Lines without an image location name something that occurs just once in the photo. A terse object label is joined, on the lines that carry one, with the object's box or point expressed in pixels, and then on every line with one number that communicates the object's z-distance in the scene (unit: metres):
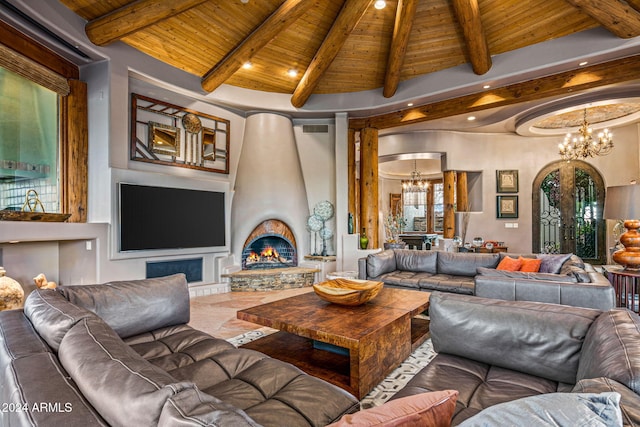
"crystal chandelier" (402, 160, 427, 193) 11.72
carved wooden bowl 2.83
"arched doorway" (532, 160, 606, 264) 7.58
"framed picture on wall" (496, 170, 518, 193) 8.37
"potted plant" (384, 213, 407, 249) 10.72
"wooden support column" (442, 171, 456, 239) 8.42
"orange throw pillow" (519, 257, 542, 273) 3.93
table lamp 3.42
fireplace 6.33
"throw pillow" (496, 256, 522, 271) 4.12
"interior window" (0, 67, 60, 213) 3.74
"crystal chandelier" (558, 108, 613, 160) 6.37
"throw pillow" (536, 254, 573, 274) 3.78
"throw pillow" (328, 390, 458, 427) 0.82
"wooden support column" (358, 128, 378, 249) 6.78
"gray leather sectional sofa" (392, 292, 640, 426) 1.16
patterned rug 2.19
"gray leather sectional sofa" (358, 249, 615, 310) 2.63
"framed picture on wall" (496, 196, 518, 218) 8.38
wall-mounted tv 4.60
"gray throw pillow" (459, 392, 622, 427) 0.66
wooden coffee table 2.19
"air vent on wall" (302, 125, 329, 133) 6.87
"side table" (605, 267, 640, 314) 3.58
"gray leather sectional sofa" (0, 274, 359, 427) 0.81
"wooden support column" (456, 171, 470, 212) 8.71
